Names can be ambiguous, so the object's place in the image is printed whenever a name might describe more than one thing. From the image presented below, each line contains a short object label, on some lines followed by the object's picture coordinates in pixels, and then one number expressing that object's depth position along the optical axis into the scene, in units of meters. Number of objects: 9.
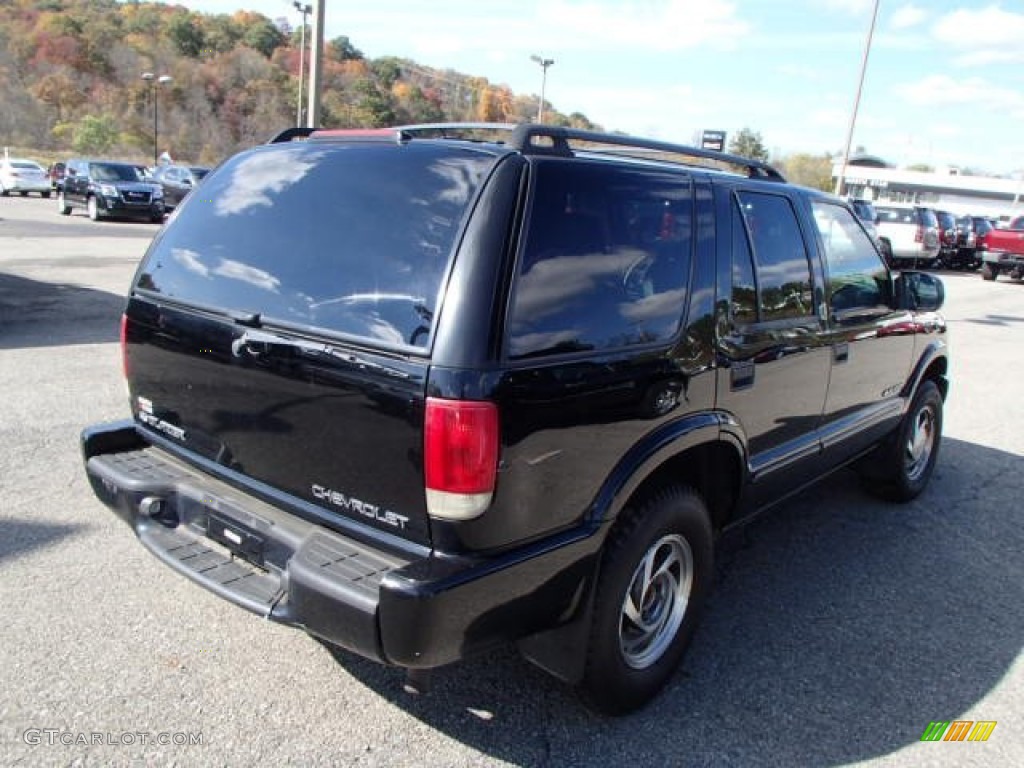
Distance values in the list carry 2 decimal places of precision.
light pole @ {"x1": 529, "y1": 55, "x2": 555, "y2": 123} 41.46
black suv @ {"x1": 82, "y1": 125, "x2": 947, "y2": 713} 2.19
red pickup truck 22.28
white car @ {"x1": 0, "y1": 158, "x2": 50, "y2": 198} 33.44
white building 82.31
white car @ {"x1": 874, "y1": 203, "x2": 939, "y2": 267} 23.20
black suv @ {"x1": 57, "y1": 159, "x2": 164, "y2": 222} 22.66
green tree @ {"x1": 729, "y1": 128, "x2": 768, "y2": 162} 83.53
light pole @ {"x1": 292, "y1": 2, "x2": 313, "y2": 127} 34.98
